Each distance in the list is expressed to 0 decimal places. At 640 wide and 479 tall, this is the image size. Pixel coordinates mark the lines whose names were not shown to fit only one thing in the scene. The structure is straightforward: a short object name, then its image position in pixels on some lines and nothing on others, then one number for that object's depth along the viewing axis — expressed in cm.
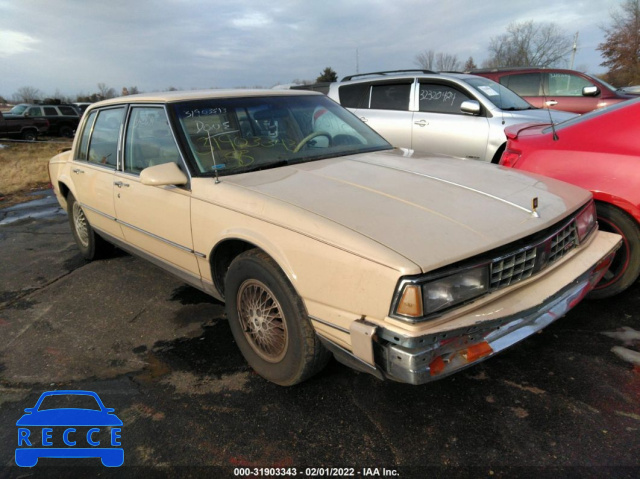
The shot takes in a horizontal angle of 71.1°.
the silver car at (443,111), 581
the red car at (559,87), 841
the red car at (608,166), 304
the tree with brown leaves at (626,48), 3969
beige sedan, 189
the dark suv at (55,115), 1980
